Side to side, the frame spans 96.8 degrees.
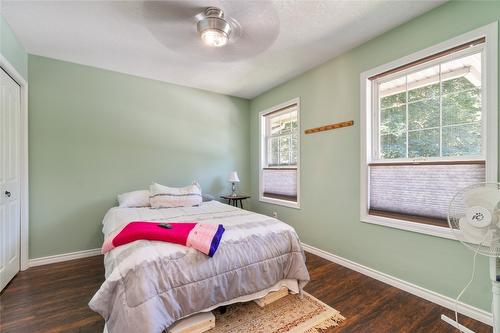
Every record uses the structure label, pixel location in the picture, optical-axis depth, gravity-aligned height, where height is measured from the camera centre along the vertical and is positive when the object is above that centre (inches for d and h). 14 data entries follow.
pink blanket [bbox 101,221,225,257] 62.4 -20.6
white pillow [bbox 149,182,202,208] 113.0 -16.4
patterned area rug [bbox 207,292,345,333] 63.6 -46.5
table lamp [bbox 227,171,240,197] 152.2 -8.3
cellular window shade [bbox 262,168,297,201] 141.3 -11.6
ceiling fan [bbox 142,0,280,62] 74.2 +53.1
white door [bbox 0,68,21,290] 83.2 -5.2
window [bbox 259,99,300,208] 140.3 +8.0
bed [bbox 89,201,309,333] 50.6 -29.5
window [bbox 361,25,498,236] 69.1 +13.0
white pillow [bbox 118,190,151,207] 113.9 -17.4
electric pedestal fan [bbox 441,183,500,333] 48.5 -12.3
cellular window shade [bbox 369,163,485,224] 73.2 -7.4
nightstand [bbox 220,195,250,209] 149.8 -21.6
